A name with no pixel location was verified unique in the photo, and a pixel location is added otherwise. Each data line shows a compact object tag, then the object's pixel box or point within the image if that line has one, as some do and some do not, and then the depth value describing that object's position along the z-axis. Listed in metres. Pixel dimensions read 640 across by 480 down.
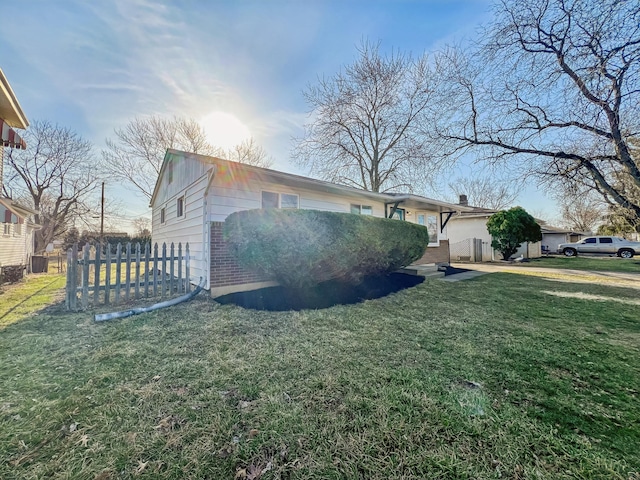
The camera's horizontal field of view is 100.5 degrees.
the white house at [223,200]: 6.49
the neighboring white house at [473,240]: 19.03
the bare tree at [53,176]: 20.58
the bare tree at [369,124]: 17.06
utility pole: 23.16
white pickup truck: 21.72
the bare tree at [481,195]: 32.12
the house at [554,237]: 28.77
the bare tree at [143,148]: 20.17
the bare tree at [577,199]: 8.72
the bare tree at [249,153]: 23.55
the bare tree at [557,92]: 6.08
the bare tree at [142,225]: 29.35
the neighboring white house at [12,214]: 5.69
